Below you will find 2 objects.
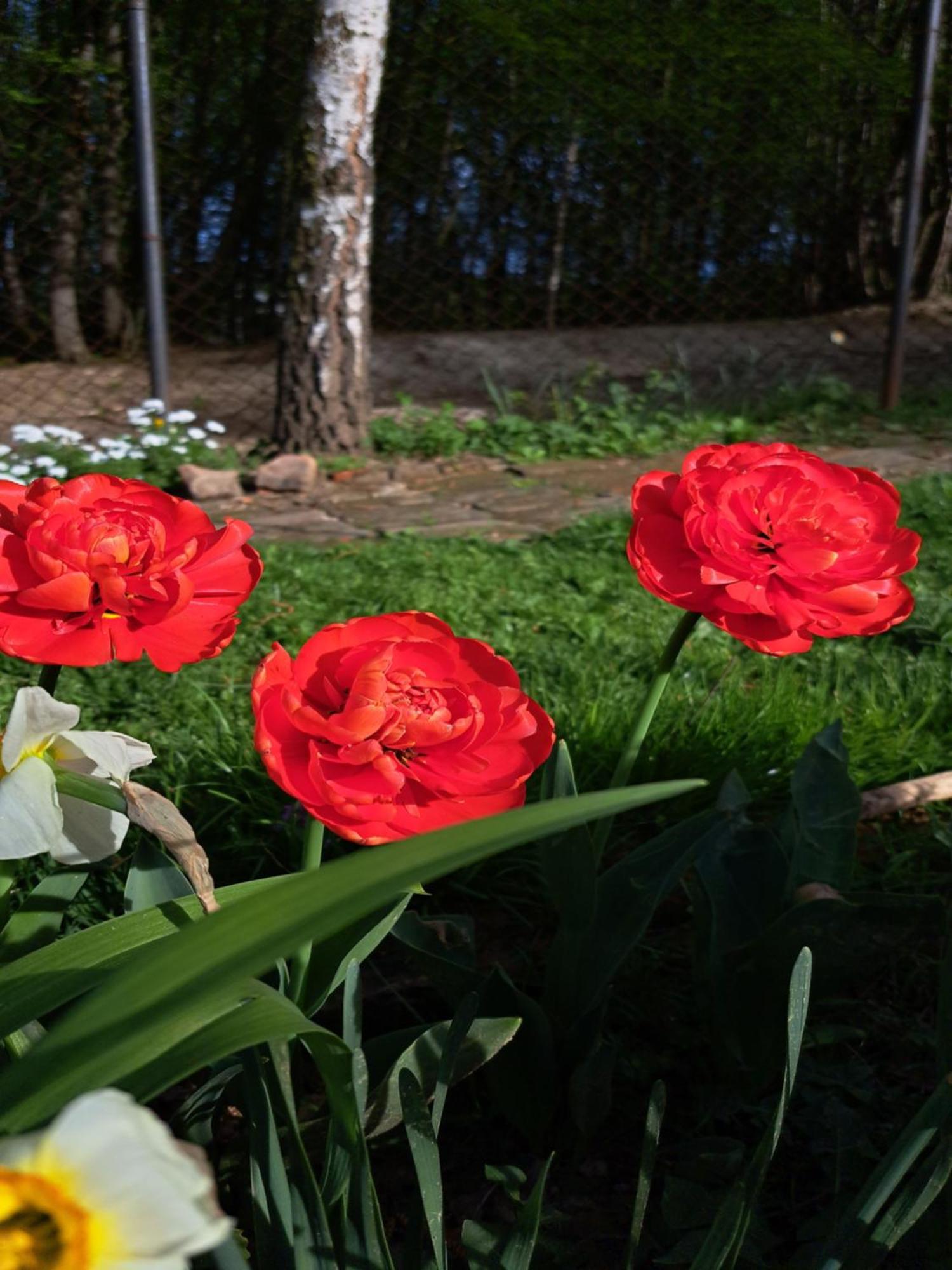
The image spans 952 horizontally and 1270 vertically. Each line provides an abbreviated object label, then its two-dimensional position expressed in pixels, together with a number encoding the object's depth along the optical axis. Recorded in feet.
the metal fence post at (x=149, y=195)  14.20
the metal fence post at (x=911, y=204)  17.28
